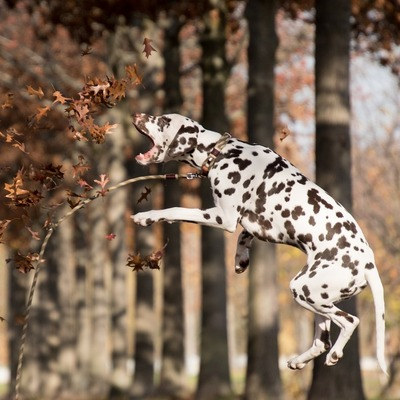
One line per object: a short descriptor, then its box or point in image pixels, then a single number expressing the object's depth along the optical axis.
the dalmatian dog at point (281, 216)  14.75
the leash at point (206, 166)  15.82
